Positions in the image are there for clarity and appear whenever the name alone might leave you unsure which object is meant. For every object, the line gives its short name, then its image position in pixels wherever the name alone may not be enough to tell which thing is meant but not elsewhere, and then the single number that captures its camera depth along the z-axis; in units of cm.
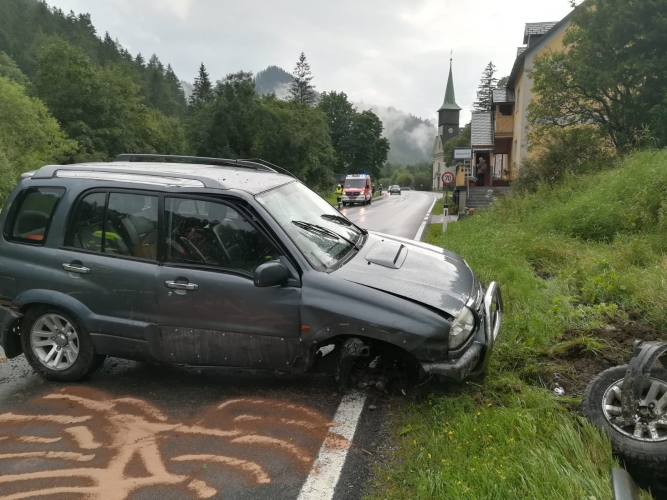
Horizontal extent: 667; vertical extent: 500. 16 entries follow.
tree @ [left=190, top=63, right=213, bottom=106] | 9088
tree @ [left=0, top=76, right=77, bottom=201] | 3550
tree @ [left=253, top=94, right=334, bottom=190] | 4912
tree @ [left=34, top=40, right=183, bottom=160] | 4678
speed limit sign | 1906
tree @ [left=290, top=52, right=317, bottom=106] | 8225
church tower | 11188
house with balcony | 2864
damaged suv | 381
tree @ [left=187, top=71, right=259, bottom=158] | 4894
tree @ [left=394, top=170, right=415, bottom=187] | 13534
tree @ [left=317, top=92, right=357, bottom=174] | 8175
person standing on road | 3805
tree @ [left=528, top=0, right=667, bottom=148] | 1655
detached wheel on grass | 296
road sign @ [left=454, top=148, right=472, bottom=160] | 2025
